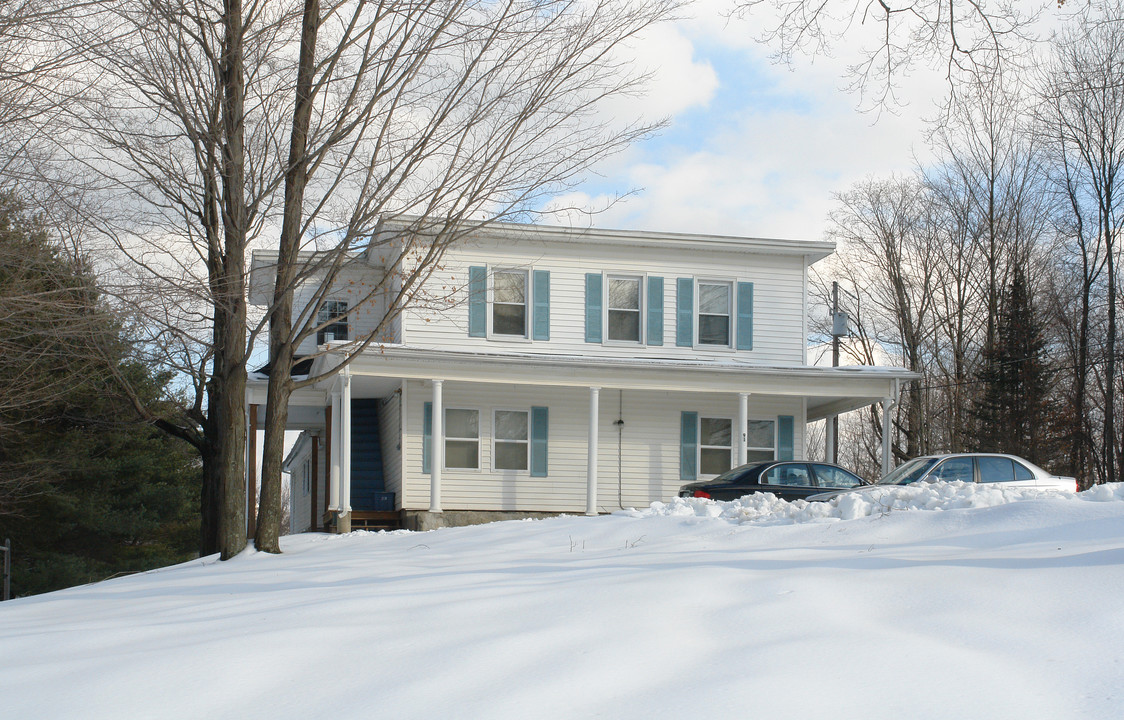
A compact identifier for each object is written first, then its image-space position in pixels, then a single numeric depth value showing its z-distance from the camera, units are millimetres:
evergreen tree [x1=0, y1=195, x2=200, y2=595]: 16516
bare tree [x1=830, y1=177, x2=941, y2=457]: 35312
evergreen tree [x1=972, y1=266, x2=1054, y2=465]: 30125
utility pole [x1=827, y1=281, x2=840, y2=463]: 22355
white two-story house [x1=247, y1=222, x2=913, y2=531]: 18859
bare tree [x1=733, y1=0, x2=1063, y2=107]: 8656
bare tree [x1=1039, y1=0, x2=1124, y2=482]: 27000
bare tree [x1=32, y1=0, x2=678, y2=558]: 10234
